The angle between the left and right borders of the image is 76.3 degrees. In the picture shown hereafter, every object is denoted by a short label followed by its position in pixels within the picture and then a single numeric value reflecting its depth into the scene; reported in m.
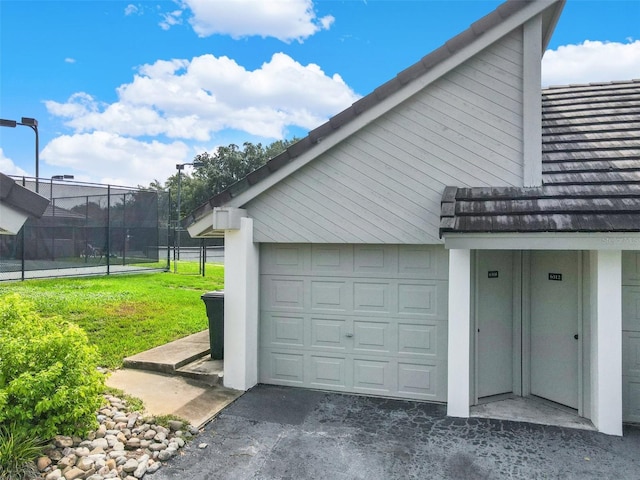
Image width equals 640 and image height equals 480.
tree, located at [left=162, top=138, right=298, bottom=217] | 51.38
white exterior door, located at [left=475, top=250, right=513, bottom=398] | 5.57
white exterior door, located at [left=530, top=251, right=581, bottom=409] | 5.29
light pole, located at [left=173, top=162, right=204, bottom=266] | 18.58
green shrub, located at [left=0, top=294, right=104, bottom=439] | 3.76
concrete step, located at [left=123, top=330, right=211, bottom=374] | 6.43
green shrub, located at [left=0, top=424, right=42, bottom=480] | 3.45
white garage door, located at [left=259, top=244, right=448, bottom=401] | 5.59
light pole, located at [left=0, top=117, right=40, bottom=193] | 13.26
